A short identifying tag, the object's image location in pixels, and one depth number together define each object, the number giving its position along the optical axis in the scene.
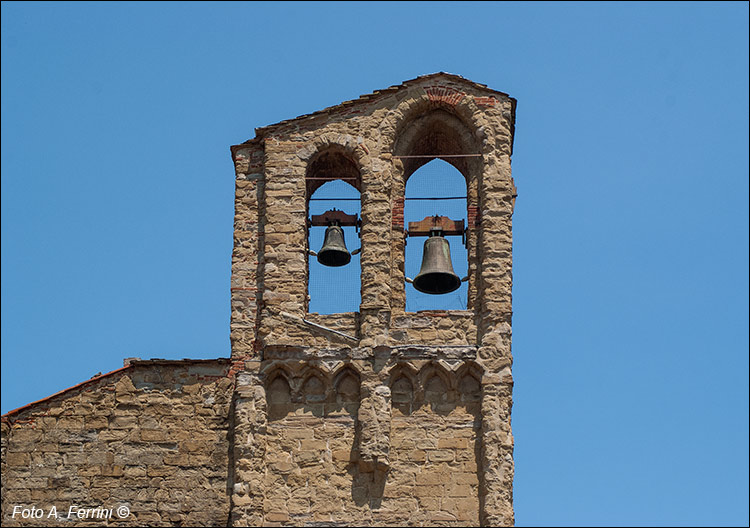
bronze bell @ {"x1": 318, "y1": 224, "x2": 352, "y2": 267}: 23.66
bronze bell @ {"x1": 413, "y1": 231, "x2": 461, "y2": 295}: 23.30
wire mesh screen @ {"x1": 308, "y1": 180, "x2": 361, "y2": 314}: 24.02
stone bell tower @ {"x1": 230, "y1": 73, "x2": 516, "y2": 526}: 21.89
